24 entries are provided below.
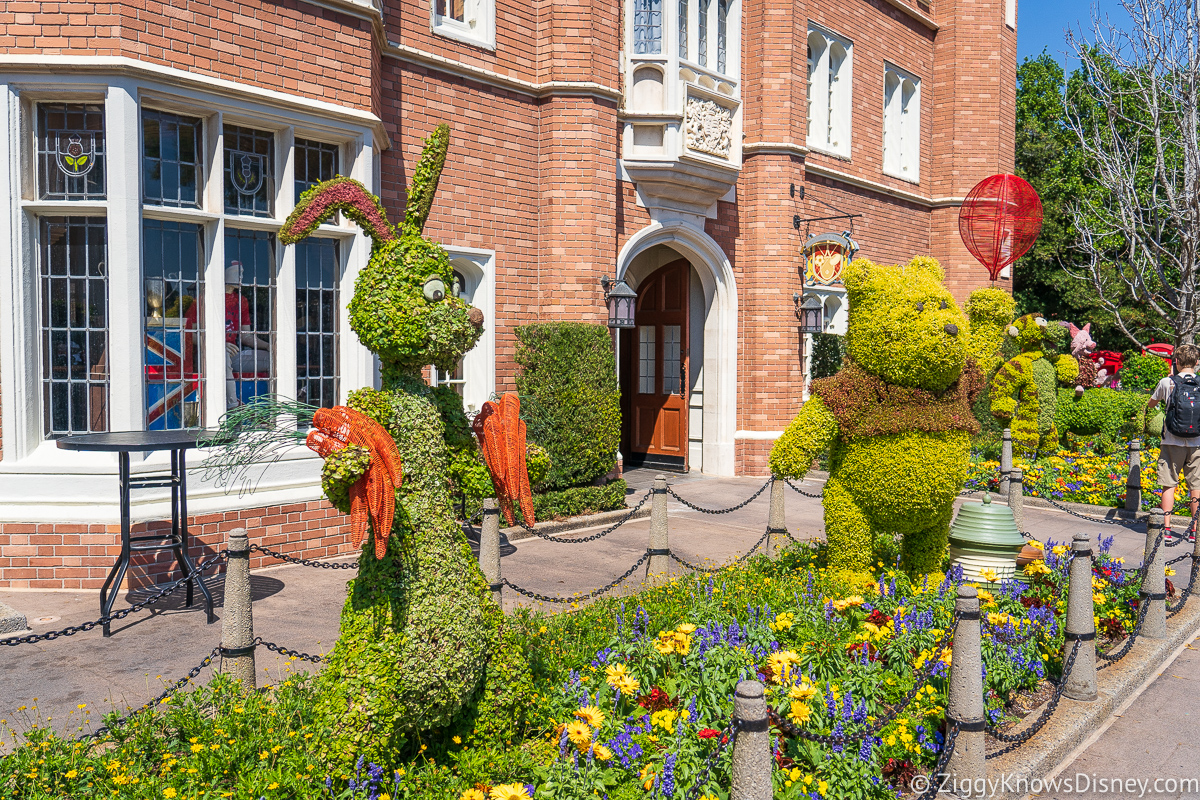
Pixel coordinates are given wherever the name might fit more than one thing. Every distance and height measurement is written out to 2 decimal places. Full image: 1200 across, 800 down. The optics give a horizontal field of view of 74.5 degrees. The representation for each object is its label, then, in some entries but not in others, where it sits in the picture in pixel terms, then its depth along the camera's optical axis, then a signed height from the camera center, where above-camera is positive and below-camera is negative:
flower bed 3.36 -1.73
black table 5.17 -0.90
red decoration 11.24 +2.15
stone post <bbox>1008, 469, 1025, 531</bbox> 8.98 -1.48
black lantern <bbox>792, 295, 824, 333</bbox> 12.95 +0.81
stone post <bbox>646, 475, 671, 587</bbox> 6.42 -1.46
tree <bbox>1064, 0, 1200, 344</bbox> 13.90 +3.97
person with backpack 8.41 -0.67
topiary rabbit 3.14 -0.79
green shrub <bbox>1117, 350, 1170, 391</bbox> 17.02 -0.16
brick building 6.46 +2.03
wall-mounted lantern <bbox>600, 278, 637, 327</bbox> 10.34 +0.76
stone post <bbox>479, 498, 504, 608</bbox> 5.23 -1.25
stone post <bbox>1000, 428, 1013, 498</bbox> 11.08 -1.29
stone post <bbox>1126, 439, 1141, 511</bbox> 9.96 -1.52
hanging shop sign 12.79 +1.76
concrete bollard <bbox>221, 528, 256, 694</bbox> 3.99 -1.30
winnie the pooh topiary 5.42 -0.38
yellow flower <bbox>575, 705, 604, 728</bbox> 3.45 -1.56
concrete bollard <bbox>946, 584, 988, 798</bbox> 3.61 -1.53
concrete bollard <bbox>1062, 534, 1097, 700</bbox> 4.78 -1.59
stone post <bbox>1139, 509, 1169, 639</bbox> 5.84 -1.73
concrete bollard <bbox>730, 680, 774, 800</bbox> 2.55 -1.26
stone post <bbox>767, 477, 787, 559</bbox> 7.45 -1.50
